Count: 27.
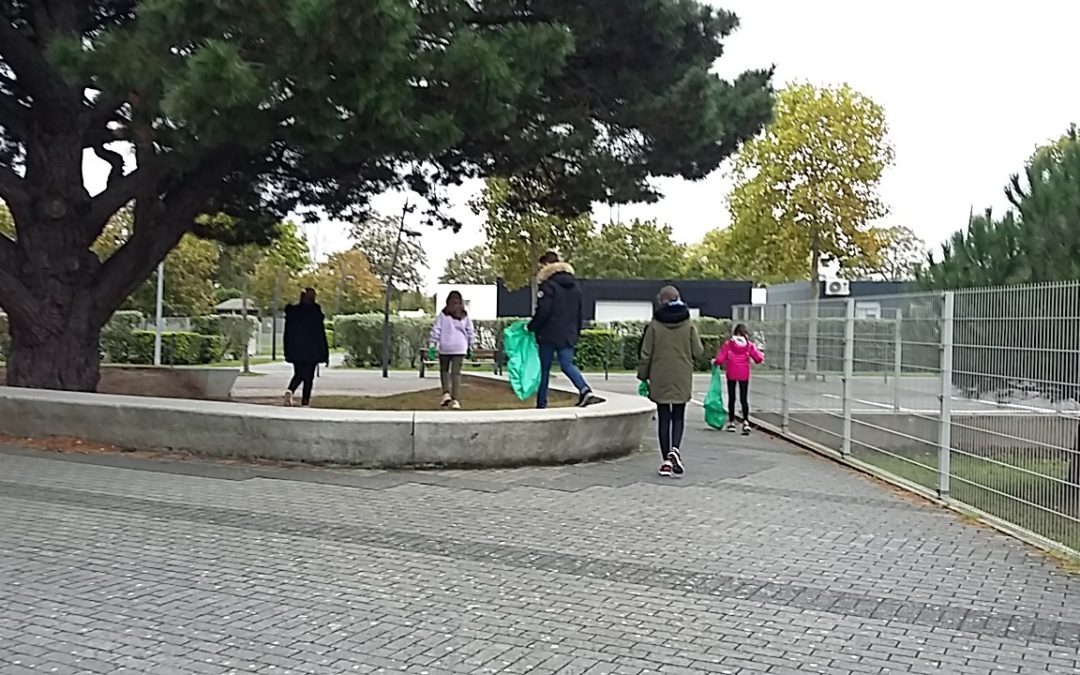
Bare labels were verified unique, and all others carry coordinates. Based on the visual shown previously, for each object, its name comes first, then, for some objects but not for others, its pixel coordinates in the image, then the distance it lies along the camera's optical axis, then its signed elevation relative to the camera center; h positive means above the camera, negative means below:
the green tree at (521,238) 31.75 +2.81
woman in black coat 14.04 -0.18
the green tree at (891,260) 35.34 +3.57
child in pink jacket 15.62 -0.31
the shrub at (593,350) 37.69 -0.59
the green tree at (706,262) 63.52 +4.99
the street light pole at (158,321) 30.59 +0.05
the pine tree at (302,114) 9.19 +2.14
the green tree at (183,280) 42.31 +1.71
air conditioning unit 41.27 +1.83
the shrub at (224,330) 39.38 -0.22
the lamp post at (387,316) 25.80 +0.34
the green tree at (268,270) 45.44 +2.38
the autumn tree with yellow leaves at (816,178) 33.75 +4.85
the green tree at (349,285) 59.12 +2.30
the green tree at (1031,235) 10.75 +1.11
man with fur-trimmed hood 11.52 +0.19
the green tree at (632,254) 67.50 +4.82
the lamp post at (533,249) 32.97 +2.43
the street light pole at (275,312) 43.67 +0.55
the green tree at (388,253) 79.93 +5.54
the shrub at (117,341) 34.78 -0.59
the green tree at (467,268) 90.62 +5.16
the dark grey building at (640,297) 51.16 +1.71
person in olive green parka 10.17 -0.28
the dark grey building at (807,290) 41.97 +2.00
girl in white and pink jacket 12.77 -0.12
